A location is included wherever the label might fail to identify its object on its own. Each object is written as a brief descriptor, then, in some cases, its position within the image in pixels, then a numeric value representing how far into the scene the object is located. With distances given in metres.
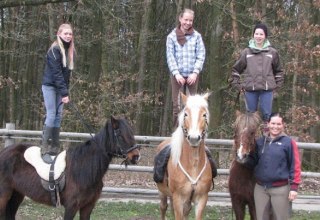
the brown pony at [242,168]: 5.96
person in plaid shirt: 7.50
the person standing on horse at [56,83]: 6.93
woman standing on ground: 5.95
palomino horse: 6.15
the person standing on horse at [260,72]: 7.16
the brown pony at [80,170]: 6.28
